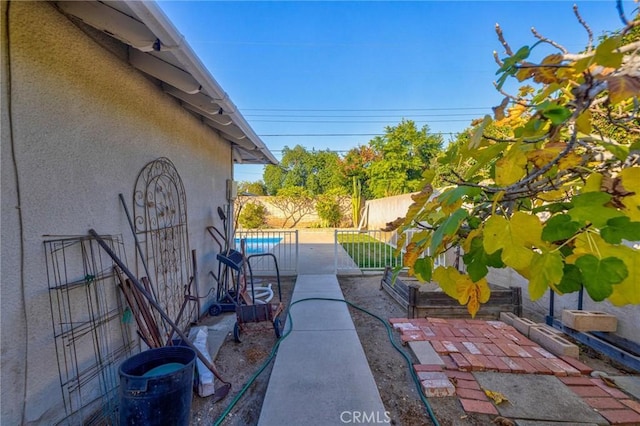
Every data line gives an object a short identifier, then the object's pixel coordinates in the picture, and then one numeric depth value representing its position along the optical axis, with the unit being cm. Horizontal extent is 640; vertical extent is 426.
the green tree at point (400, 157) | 1628
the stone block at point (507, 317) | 393
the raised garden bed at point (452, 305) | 412
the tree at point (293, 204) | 1692
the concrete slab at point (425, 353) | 296
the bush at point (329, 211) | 1587
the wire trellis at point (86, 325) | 183
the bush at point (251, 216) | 1488
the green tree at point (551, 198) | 54
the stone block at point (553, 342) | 308
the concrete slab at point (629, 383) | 251
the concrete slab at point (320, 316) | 384
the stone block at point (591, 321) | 330
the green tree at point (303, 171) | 2487
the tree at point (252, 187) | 2217
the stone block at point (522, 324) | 363
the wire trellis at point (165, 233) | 285
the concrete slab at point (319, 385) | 219
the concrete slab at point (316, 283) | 547
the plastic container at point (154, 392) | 174
